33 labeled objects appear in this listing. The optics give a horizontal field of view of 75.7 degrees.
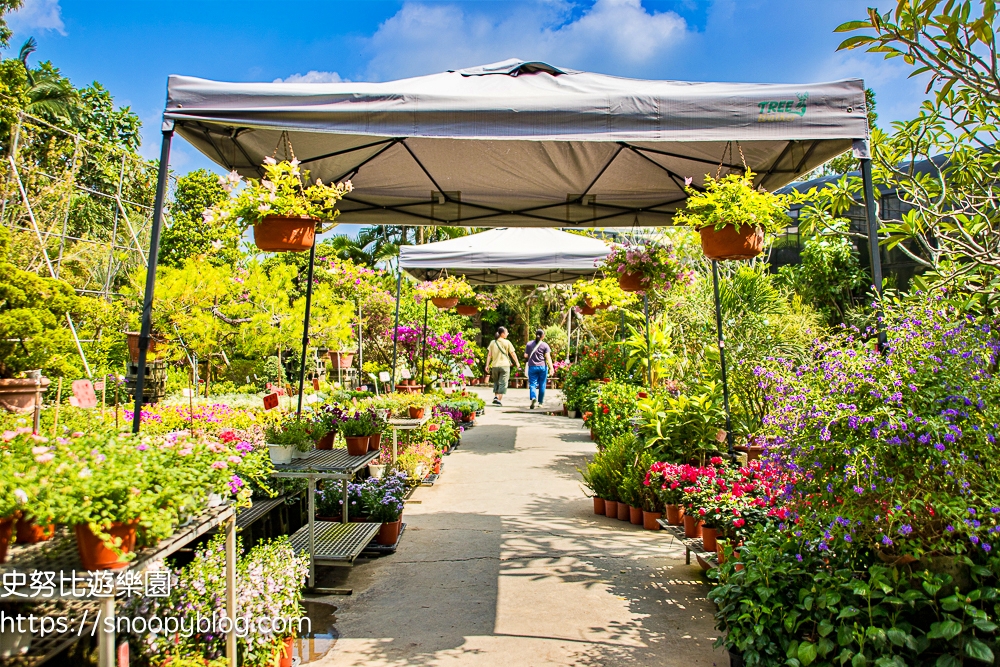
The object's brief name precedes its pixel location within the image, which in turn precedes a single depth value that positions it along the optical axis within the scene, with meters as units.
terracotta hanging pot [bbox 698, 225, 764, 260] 3.47
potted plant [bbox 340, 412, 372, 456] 3.95
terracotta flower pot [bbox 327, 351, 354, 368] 11.67
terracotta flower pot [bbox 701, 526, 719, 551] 3.51
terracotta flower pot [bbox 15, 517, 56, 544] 1.92
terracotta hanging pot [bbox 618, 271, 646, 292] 5.82
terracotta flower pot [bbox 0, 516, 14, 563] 1.72
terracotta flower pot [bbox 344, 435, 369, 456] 3.95
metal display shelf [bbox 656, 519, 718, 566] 3.30
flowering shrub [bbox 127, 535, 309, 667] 2.22
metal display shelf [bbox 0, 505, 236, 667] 1.65
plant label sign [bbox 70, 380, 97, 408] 3.52
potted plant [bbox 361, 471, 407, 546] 4.15
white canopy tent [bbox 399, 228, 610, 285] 6.78
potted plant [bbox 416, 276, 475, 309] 8.77
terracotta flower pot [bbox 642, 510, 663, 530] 4.59
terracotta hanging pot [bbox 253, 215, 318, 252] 3.46
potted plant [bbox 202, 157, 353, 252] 3.37
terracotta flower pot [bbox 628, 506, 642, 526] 4.71
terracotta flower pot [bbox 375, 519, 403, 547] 4.14
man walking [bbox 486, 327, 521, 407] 12.84
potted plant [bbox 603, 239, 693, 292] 5.71
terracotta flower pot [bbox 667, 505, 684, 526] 4.16
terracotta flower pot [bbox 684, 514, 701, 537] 3.84
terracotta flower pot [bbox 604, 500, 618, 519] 4.89
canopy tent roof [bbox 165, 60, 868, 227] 2.67
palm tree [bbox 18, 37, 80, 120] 18.11
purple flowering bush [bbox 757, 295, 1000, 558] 1.99
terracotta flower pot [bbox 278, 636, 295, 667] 2.44
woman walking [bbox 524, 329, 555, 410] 12.18
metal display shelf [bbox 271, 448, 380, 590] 3.33
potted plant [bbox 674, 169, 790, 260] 3.42
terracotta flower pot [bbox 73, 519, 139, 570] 1.68
